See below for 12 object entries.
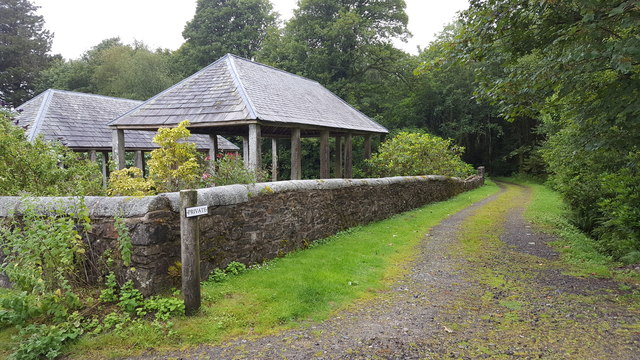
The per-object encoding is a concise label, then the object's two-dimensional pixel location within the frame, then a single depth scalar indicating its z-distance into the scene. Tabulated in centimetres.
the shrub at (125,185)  666
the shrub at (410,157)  1612
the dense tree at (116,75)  3344
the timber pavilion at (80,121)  1472
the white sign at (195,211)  410
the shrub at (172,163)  768
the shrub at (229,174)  733
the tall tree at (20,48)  3362
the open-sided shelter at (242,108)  1017
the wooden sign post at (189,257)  411
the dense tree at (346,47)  2783
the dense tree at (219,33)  3622
